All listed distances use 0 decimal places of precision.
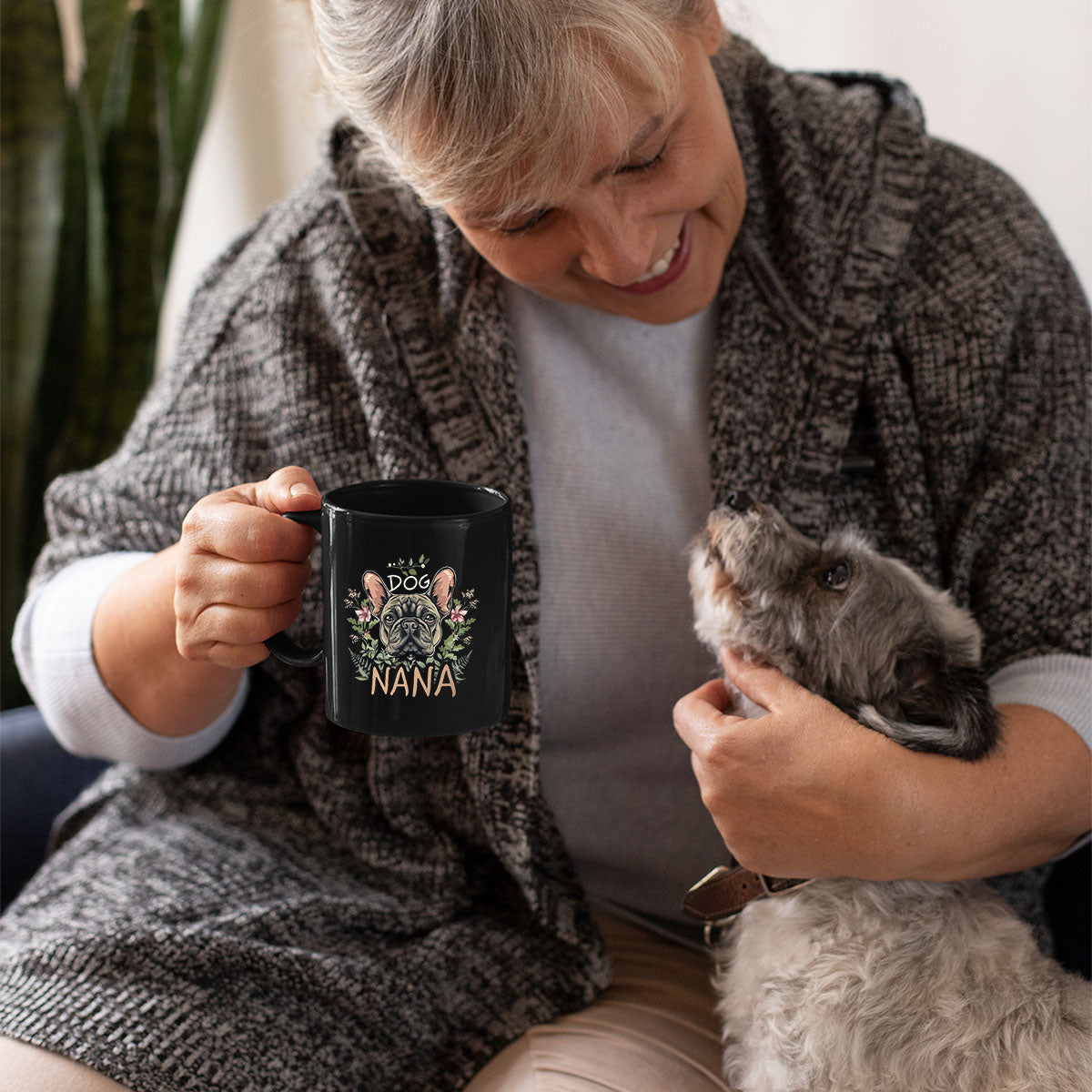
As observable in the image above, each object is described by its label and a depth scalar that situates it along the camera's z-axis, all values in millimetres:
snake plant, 1707
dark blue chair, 1316
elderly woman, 925
